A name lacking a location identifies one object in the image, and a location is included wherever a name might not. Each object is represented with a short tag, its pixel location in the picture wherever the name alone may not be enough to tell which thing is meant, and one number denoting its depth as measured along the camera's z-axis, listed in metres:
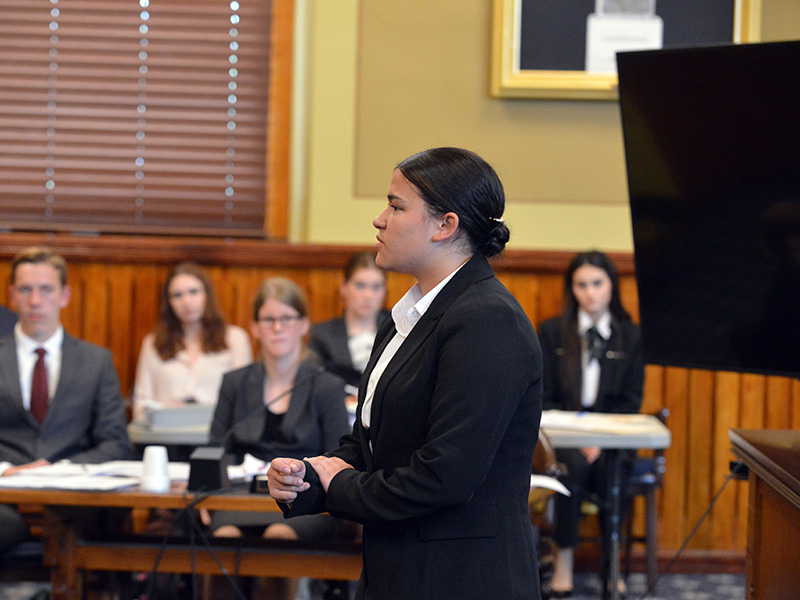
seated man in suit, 7.19
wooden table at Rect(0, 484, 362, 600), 5.66
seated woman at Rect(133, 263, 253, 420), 8.91
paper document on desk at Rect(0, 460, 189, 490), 5.41
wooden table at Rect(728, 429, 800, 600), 3.44
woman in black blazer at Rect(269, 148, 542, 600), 3.05
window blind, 9.74
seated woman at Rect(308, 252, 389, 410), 8.81
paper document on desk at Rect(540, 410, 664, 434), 7.46
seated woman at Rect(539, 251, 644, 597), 8.87
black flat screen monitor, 3.75
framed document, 9.23
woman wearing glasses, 6.76
